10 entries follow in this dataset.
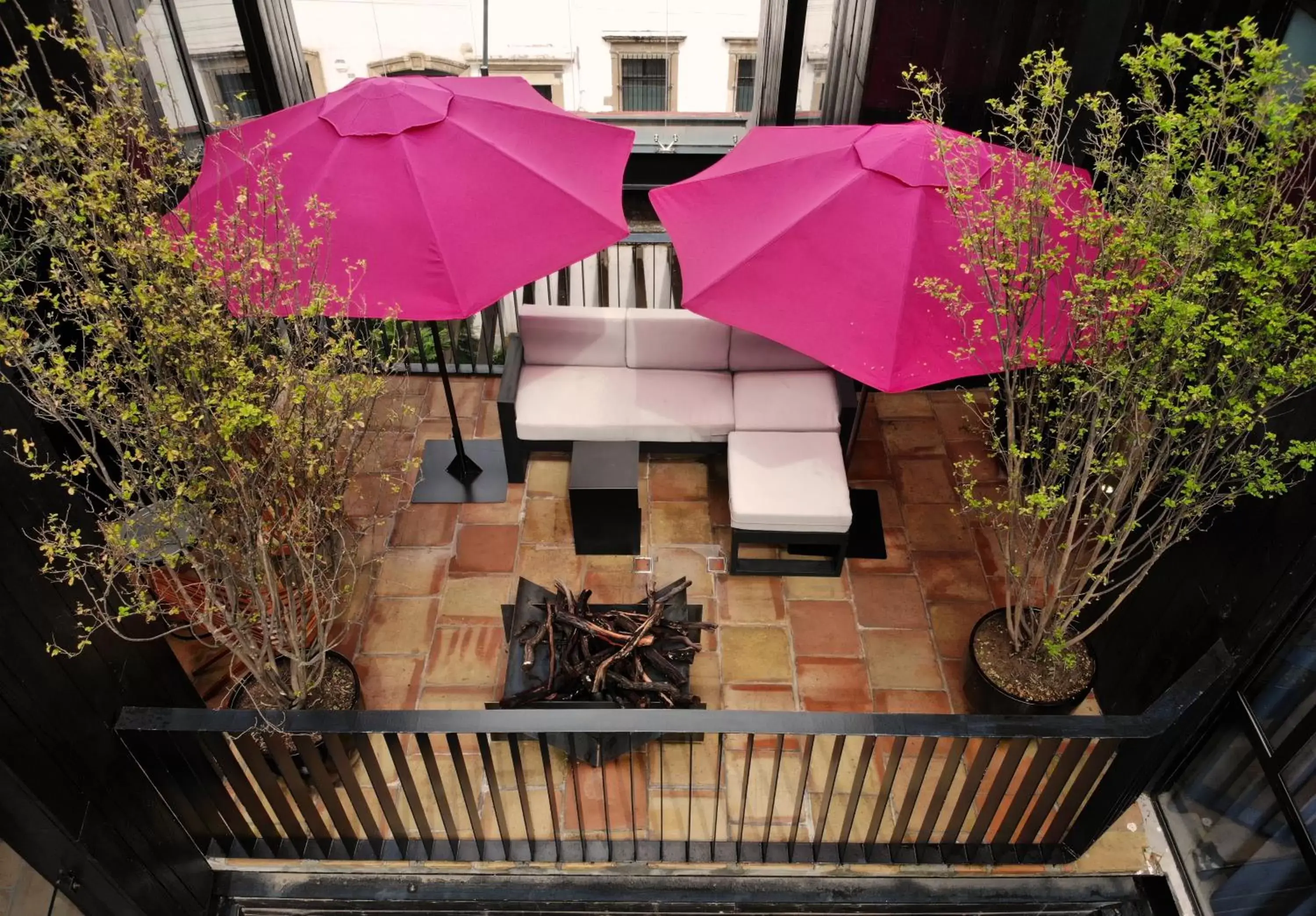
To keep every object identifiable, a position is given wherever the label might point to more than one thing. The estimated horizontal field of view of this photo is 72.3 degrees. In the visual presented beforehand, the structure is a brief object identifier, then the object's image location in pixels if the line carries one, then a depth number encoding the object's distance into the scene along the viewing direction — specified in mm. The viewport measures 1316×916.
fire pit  3854
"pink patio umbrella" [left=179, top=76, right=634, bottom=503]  3850
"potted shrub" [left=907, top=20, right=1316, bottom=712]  2564
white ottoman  4441
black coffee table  4508
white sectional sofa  4820
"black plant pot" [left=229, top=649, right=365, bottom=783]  3717
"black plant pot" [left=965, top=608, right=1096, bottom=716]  3777
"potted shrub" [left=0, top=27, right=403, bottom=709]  2551
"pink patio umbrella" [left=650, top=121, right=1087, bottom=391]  3758
